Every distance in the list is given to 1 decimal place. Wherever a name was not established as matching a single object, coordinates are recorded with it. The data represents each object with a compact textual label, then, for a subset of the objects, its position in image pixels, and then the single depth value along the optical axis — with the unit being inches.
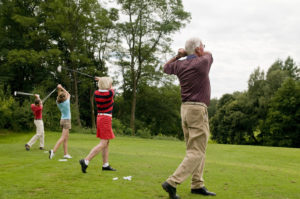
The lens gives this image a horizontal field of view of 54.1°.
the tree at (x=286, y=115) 1744.6
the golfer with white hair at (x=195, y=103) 189.0
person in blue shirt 371.2
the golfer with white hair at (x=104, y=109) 276.1
